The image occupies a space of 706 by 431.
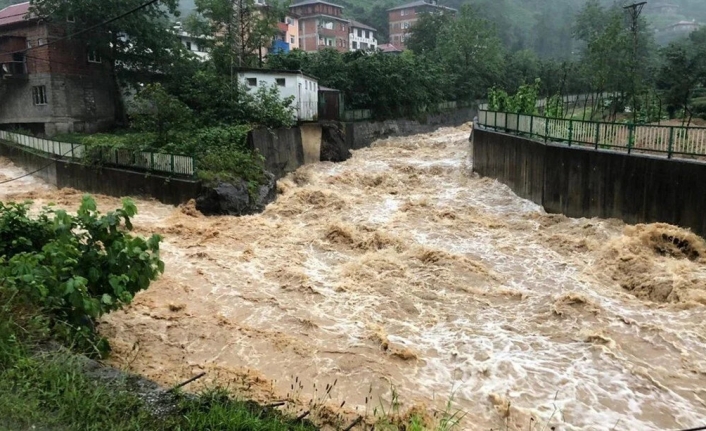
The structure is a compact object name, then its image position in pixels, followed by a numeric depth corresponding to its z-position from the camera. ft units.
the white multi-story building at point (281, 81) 95.09
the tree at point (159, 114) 72.27
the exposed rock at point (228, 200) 61.00
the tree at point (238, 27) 114.93
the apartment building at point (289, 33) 219.32
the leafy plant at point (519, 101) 95.86
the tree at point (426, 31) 220.84
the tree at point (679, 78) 97.86
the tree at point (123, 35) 94.73
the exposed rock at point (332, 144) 99.96
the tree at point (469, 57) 171.32
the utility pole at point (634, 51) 108.99
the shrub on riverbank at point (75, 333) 14.65
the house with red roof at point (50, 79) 100.99
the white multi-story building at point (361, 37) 266.77
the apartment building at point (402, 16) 287.48
